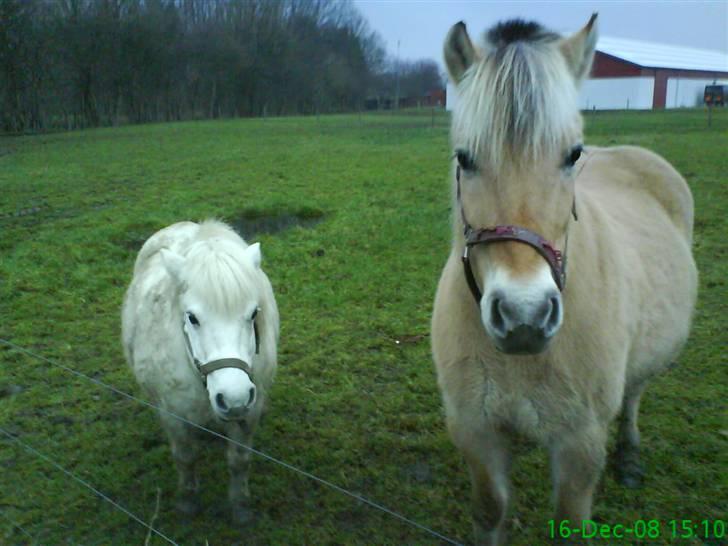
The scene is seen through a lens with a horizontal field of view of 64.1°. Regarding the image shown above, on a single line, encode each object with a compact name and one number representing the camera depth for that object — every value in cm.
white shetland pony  242
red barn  3944
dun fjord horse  155
